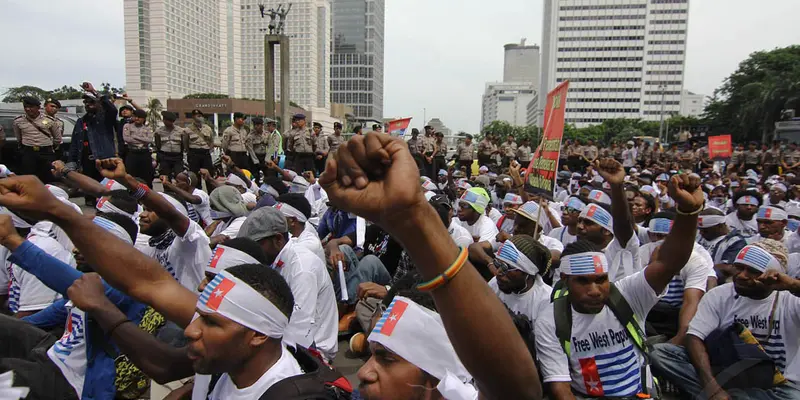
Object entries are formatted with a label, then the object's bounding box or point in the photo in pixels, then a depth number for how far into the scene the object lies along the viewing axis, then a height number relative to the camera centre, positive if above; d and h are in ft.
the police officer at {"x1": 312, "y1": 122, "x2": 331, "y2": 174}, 42.88 -0.99
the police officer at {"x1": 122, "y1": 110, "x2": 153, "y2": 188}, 32.17 -0.80
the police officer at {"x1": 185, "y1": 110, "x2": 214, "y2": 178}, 35.17 -0.74
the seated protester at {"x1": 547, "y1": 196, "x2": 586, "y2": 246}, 19.53 -3.10
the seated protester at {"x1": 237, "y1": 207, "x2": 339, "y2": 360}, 11.21 -3.39
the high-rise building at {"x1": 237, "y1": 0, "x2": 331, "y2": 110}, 355.56 +66.98
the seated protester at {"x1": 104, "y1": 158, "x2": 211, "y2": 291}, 11.75 -2.82
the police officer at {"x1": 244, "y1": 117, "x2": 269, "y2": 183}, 39.45 -0.84
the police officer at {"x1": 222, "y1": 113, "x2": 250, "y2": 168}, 38.70 -0.61
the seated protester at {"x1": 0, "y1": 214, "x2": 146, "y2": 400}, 8.65 -3.65
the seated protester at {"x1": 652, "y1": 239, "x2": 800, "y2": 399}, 11.01 -4.04
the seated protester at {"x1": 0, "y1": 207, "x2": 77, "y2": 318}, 11.79 -3.74
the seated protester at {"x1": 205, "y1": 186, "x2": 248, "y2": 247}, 18.78 -2.68
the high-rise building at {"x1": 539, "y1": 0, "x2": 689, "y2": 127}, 384.88 +64.23
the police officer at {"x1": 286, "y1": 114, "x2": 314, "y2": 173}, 42.04 -0.90
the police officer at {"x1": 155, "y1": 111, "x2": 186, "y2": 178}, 33.60 -0.80
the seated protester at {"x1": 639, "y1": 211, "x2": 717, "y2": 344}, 14.08 -4.43
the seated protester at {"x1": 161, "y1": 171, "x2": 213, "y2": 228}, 21.65 -2.87
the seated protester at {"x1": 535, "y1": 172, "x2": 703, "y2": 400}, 10.05 -3.89
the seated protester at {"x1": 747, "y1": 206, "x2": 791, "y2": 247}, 18.48 -2.96
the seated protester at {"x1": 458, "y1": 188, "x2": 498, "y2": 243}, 19.88 -3.03
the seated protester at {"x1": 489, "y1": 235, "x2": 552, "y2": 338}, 11.74 -3.26
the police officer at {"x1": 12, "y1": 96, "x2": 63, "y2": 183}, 29.53 -0.55
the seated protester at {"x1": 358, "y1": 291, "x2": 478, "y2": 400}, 5.60 -2.52
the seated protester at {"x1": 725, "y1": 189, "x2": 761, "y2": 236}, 22.82 -3.13
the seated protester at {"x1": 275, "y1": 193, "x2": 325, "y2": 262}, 15.15 -2.48
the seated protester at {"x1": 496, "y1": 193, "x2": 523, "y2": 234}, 22.48 -3.40
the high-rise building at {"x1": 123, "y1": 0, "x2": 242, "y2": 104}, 305.12 +56.54
